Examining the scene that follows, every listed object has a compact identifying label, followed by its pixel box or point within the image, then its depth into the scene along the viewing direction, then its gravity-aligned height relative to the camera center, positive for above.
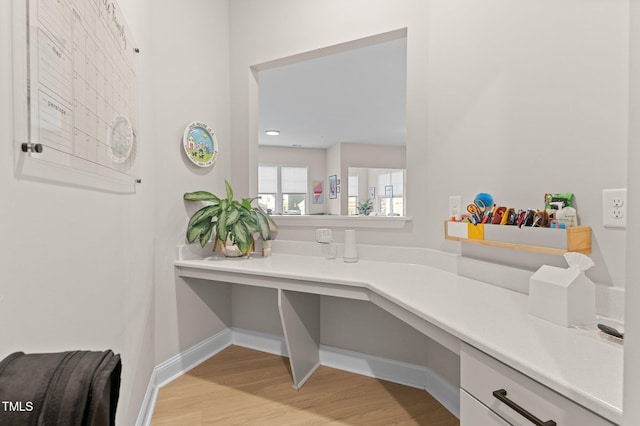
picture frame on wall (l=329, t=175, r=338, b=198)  8.14 +0.55
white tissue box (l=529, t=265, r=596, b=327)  1.04 -0.27
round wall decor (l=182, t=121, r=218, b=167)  2.20 +0.43
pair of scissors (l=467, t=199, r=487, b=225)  1.59 +0.00
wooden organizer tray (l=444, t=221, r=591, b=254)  1.18 -0.11
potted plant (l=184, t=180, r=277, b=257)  2.10 -0.09
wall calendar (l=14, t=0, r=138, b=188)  0.71 +0.33
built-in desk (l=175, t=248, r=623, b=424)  0.75 -0.35
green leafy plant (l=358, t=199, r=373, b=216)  7.44 +0.02
